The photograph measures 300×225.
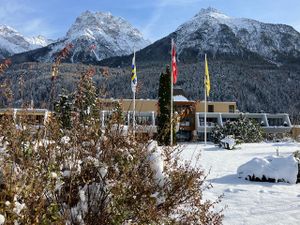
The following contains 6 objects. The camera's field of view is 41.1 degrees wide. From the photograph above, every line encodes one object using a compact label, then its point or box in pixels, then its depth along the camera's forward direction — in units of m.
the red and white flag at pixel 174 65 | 21.55
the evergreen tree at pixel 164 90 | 29.33
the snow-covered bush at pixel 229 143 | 24.36
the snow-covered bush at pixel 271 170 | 10.77
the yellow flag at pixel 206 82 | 28.34
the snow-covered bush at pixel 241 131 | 34.31
